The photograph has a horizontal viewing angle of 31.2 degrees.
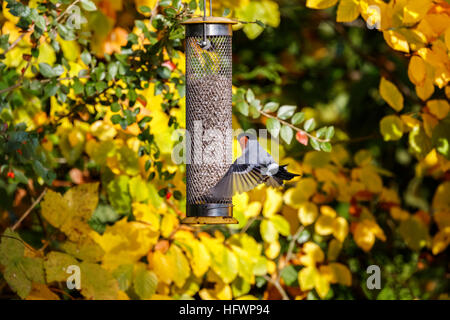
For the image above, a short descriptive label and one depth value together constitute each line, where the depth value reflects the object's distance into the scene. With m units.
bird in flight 2.75
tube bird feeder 3.01
